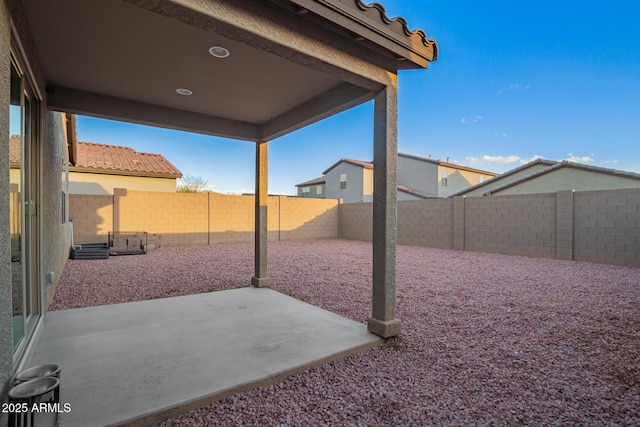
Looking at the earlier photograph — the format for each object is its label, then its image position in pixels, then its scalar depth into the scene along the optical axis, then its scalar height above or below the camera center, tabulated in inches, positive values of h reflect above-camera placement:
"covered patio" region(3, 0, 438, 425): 84.1 +46.6
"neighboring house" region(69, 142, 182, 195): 510.6 +62.3
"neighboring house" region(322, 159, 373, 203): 887.1 +88.8
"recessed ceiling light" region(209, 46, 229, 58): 108.4 +54.6
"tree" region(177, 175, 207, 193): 864.9 +72.9
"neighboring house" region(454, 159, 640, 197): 482.9 +55.4
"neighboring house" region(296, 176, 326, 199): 1113.4 +81.3
